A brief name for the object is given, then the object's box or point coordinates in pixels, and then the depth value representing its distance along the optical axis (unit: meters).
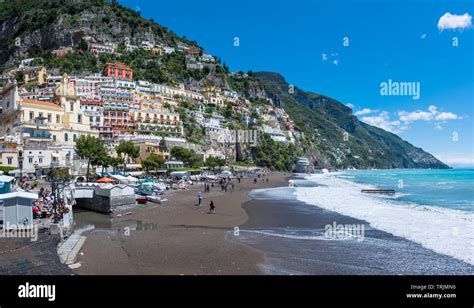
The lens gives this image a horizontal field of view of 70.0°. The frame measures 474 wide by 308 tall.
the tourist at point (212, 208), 23.52
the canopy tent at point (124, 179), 35.54
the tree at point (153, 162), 57.50
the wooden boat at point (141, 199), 26.56
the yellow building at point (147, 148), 65.81
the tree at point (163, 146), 69.69
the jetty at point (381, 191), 41.03
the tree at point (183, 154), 69.25
